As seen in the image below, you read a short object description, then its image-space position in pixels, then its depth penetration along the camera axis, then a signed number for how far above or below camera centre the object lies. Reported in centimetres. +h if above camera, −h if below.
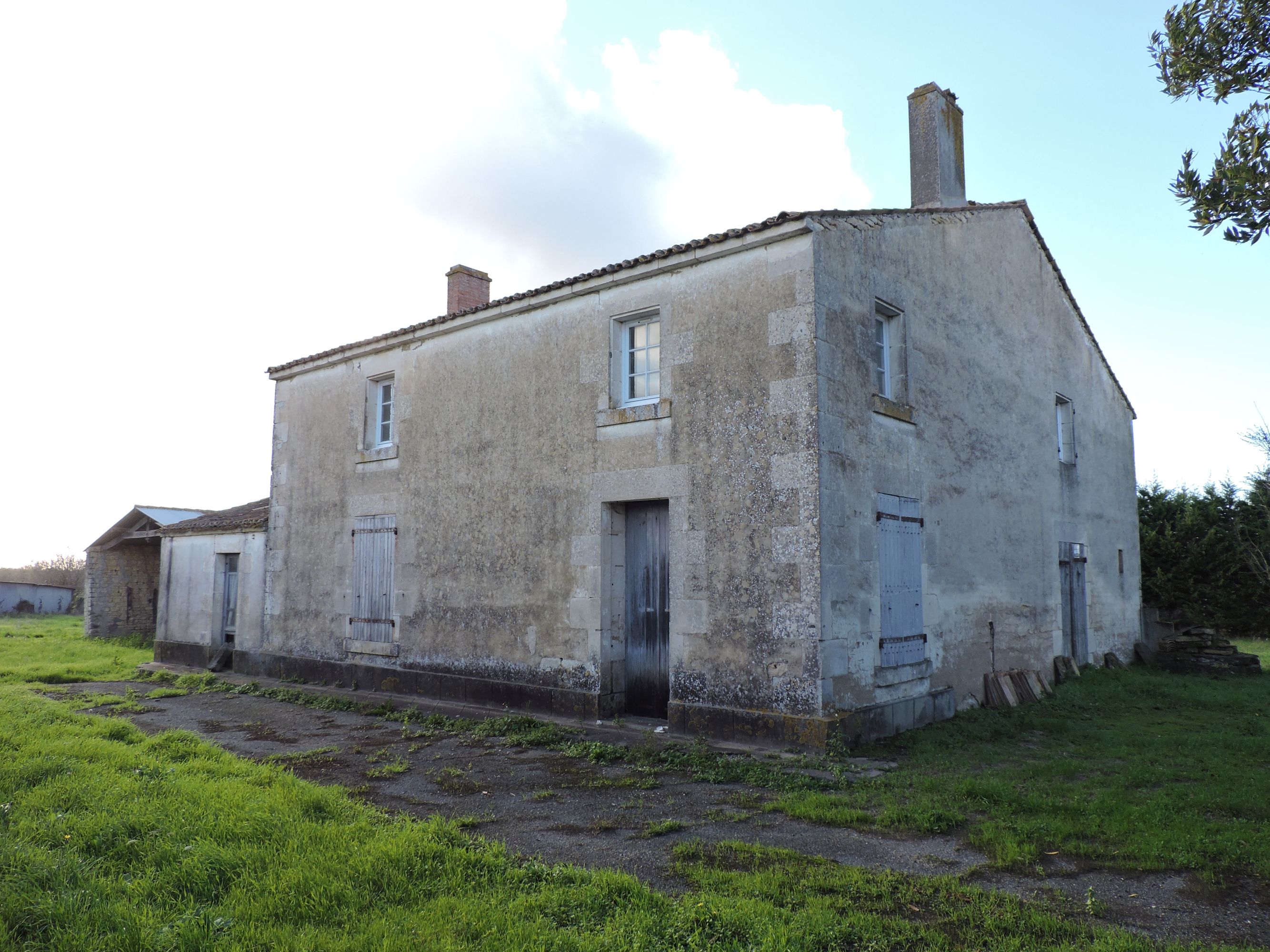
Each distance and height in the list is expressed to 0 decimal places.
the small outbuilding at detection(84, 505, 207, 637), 1956 -17
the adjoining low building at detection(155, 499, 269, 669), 1366 -24
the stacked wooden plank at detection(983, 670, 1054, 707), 998 -134
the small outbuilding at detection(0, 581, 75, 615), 2744 -85
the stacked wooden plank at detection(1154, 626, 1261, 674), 1359 -124
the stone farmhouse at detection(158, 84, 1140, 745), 777 +105
